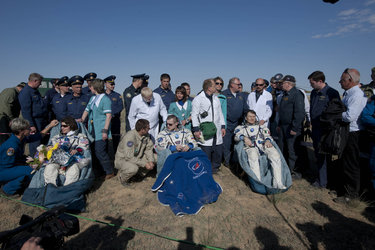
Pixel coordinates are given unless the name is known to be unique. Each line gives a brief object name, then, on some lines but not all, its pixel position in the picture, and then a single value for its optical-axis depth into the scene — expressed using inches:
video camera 57.0
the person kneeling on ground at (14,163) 152.7
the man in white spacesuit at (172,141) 173.5
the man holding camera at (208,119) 187.2
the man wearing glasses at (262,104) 215.2
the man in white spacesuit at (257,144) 167.5
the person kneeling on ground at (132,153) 172.7
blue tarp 149.8
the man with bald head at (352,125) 142.9
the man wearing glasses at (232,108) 214.5
